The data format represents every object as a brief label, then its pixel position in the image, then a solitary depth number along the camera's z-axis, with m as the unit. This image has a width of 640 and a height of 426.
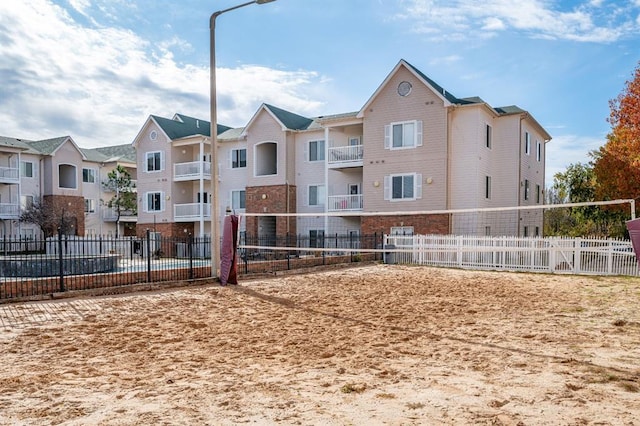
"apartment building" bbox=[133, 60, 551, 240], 27.84
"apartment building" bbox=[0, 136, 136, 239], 39.97
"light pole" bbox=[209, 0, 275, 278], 15.98
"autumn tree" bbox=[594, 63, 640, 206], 27.73
